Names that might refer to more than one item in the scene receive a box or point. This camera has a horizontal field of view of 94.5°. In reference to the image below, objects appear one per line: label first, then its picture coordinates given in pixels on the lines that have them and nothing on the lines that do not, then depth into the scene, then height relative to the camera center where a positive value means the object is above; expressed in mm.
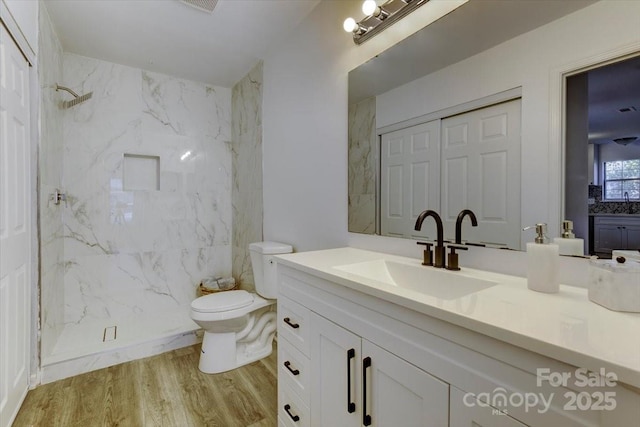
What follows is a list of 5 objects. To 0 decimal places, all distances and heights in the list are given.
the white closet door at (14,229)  1358 -88
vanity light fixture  1366 +954
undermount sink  1026 -261
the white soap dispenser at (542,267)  830 -161
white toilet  2010 -777
